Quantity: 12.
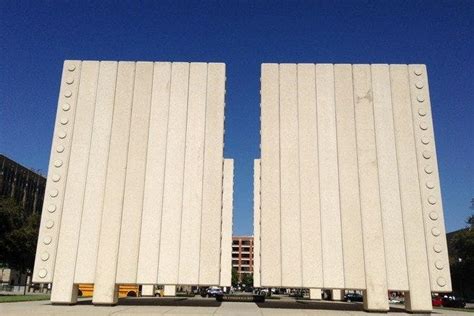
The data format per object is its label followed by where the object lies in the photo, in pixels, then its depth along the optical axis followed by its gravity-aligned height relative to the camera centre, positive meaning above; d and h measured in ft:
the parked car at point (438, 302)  176.67 -7.43
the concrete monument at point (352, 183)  87.86 +19.46
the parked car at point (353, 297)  164.06 -5.76
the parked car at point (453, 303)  170.40 -7.37
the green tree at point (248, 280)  543.80 -0.61
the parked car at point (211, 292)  194.84 -5.88
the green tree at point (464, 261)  228.63 +11.43
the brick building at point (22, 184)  314.76 +67.57
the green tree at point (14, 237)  165.58 +14.02
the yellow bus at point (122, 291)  159.74 -4.73
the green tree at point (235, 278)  504.43 +1.35
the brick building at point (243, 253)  622.13 +36.04
